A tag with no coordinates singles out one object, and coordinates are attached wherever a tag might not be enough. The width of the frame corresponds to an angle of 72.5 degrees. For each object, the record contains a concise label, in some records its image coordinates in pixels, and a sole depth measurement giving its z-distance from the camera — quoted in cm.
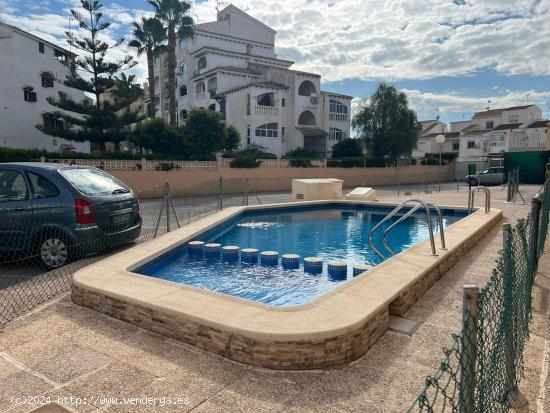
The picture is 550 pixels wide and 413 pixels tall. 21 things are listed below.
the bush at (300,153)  3522
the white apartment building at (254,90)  3650
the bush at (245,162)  2503
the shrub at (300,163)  2813
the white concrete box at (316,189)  1759
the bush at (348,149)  3672
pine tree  2378
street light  2720
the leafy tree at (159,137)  2456
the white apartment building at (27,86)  2636
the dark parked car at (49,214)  634
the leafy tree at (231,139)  2827
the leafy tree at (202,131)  2528
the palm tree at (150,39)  3125
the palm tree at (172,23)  3148
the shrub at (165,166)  2170
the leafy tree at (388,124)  3466
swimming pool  338
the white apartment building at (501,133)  4403
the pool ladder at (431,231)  638
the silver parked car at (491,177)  3080
